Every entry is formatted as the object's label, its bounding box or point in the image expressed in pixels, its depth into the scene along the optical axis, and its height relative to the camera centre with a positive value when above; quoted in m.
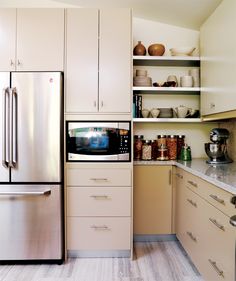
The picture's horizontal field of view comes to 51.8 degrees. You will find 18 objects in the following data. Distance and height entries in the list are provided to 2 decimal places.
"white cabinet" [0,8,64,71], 2.29 +0.92
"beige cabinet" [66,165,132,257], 2.30 -0.65
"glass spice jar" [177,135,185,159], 2.86 -0.04
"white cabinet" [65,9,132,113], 2.32 +0.73
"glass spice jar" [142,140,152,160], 2.77 -0.16
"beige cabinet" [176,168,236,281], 1.43 -0.65
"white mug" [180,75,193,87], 2.74 +0.66
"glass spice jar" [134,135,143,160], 2.82 -0.12
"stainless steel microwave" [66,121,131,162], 2.31 -0.02
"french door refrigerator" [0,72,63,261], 2.17 -0.24
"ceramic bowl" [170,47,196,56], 2.68 +0.97
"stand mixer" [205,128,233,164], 2.36 -0.08
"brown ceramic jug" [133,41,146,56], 2.73 +0.99
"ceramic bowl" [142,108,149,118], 2.78 +0.29
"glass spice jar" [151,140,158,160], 2.86 -0.13
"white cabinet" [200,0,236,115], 1.99 +0.72
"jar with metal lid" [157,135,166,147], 2.83 -0.02
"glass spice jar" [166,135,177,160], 2.82 -0.11
